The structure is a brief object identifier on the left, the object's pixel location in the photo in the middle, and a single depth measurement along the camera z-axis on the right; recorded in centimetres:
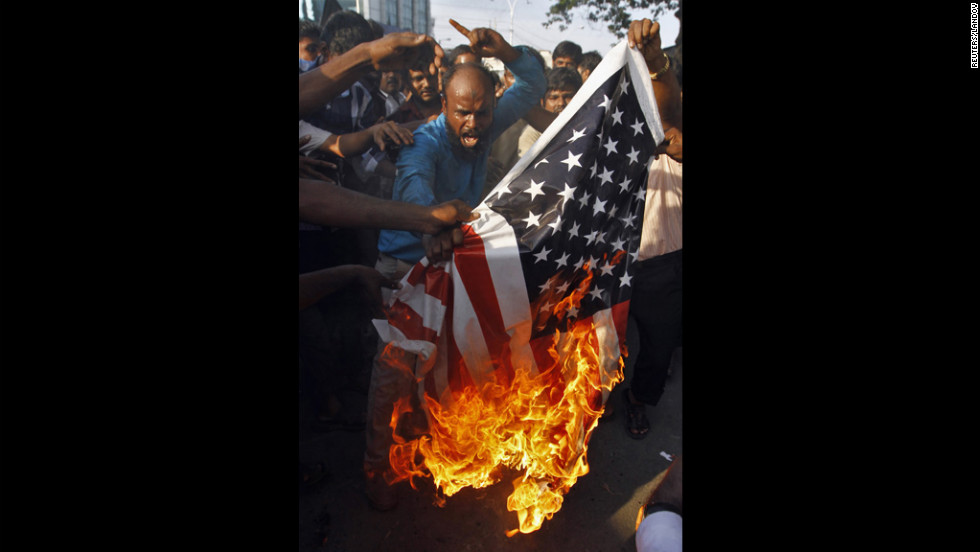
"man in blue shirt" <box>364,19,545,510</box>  289
